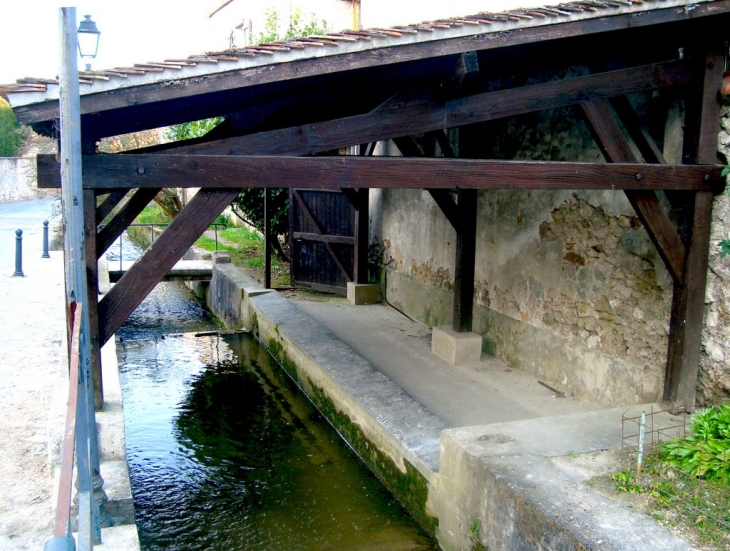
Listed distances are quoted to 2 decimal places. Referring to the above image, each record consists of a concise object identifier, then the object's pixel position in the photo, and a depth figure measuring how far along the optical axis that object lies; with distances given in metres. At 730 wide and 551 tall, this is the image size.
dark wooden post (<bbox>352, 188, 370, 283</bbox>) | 10.52
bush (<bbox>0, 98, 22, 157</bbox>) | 32.25
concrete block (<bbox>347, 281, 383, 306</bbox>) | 10.67
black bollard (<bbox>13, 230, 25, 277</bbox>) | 11.42
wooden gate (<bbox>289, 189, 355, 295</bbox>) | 11.04
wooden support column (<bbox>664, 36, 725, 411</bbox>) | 4.90
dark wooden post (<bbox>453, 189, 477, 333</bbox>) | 7.10
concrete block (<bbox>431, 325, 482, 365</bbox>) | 7.29
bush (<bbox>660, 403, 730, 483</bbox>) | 3.84
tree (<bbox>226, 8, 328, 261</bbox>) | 12.32
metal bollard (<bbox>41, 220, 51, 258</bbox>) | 13.98
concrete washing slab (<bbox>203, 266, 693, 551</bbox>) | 3.54
